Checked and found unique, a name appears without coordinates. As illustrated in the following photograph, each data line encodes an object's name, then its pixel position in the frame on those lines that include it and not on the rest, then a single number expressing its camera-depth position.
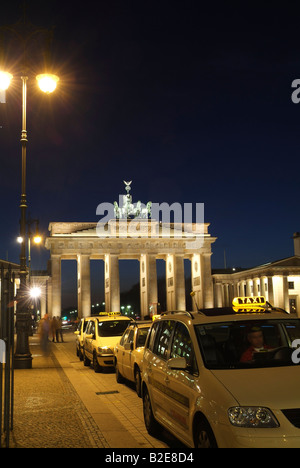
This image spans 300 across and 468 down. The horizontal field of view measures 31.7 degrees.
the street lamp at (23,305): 17.27
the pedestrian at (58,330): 37.09
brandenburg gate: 69.12
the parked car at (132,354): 11.79
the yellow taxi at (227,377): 4.96
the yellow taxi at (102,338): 16.62
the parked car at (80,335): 21.06
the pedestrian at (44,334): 23.09
